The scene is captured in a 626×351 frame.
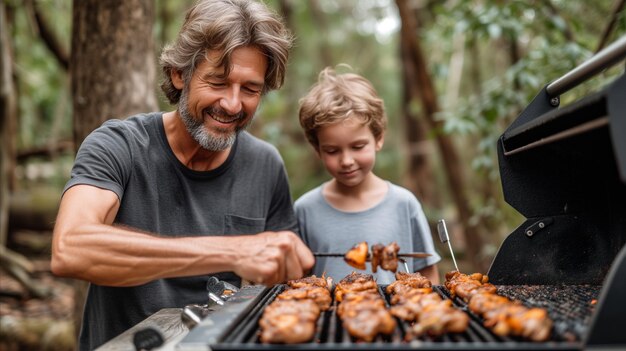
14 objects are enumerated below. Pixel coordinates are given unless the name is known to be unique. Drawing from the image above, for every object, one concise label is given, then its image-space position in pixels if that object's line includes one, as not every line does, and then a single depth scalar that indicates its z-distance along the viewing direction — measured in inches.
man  83.7
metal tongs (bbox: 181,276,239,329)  80.7
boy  131.8
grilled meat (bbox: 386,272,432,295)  96.7
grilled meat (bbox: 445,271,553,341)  67.2
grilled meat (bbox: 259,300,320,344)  67.9
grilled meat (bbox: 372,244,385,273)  98.0
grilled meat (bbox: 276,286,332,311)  89.4
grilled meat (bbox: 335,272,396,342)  71.1
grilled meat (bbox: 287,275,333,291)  101.0
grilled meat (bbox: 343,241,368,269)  95.0
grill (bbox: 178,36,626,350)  63.2
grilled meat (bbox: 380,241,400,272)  96.3
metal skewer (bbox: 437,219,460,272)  106.6
